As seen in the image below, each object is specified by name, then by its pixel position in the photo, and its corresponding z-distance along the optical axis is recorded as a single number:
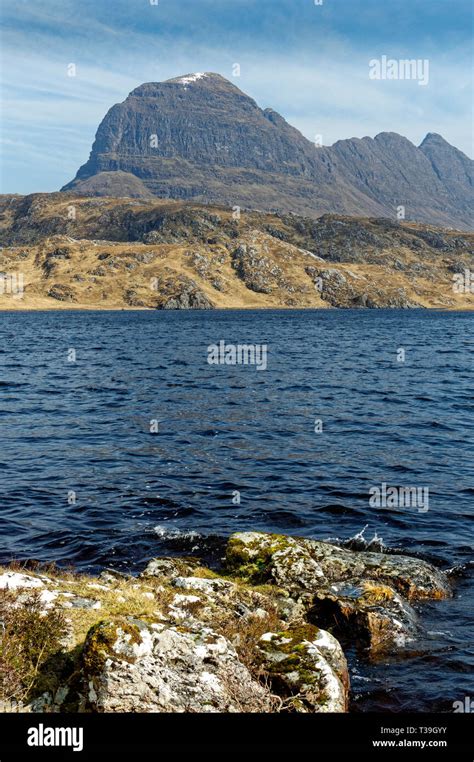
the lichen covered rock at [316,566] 15.77
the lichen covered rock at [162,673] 8.31
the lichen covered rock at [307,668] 9.72
